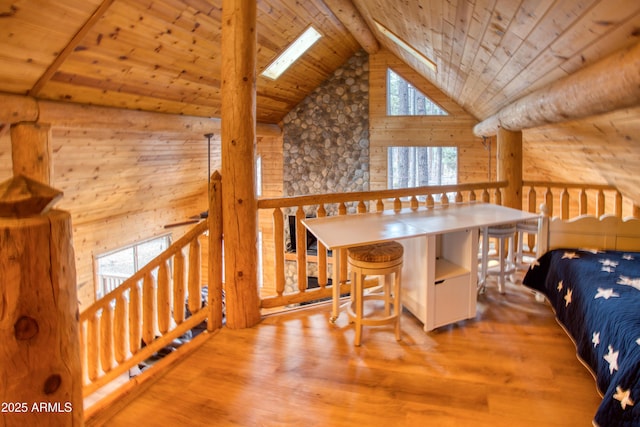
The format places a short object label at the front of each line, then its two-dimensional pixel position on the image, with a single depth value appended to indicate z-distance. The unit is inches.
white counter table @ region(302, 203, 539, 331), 103.5
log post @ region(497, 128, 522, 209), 169.9
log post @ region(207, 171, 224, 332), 111.8
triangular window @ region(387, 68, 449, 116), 290.7
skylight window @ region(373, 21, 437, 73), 200.4
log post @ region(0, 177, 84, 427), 35.9
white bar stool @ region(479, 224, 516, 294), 131.8
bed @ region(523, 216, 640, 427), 63.0
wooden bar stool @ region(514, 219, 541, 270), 136.6
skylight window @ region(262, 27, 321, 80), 230.8
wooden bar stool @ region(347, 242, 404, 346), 99.4
